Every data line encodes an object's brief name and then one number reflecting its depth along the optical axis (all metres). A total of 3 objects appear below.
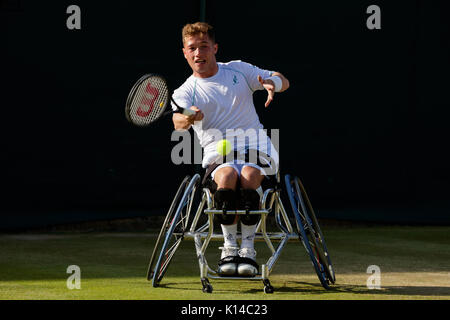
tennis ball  7.01
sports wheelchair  6.46
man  6.72
